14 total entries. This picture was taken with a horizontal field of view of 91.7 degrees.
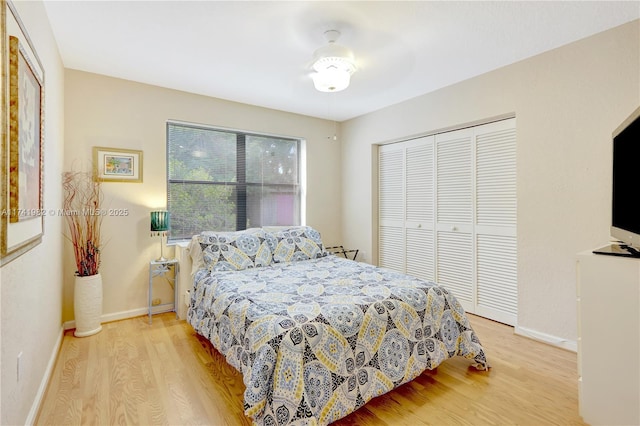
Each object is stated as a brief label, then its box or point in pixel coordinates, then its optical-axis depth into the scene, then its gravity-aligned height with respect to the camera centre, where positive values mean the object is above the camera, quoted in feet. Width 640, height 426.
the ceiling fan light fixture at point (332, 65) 7.36 +3.64
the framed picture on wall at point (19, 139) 4.05 +1.11
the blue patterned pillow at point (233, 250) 9.22 -1.16
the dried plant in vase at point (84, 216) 9.20 -0.10
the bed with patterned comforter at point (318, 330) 4.99 -2.29
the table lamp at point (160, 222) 10.11 -0.30
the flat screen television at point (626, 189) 4.75 +0.41
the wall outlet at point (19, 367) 4.71 -2.38
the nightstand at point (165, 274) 10.27 -2.08
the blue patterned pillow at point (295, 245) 10.52 -1.13
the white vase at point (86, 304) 8.97 -2.65
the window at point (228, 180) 11.69 +1.38
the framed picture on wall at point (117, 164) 9.88 +1.59
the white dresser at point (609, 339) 4.23 -1.80
